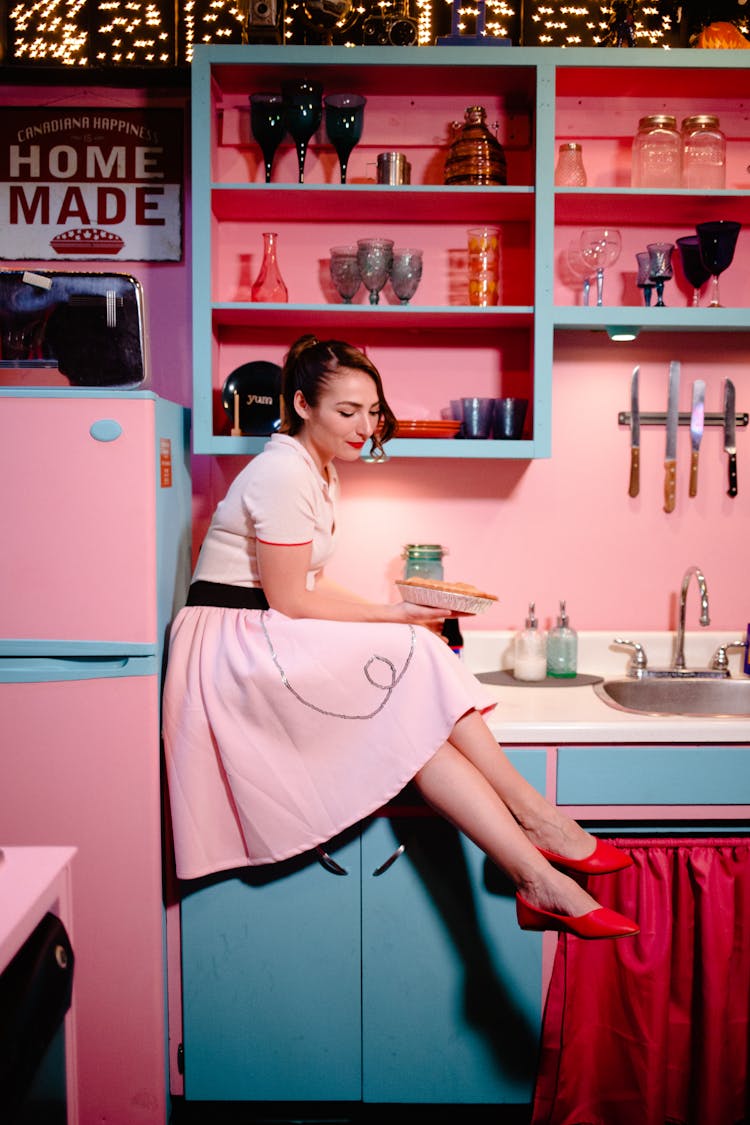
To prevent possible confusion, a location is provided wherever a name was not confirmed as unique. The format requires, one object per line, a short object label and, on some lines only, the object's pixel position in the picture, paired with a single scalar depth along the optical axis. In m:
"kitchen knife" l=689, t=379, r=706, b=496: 2.63
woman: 1.92
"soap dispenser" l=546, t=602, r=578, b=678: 2.59
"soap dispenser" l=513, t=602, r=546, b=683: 2.54
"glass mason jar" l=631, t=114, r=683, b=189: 2.44
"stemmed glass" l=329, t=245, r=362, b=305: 2.40
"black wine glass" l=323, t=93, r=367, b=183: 2.35
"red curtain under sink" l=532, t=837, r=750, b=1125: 2.03
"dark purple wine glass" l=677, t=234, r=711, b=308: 2.48
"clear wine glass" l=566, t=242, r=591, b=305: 2.51
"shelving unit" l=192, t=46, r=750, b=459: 2.34
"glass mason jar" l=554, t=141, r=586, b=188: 2.46
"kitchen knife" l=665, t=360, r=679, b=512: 2.63
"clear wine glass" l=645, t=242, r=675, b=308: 2.45
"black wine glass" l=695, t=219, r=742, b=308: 2.38
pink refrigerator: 1.96
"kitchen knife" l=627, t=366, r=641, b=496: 2.67
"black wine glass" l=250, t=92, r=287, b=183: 2.35
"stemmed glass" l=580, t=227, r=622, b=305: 2.45
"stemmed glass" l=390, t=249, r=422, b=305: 2.40
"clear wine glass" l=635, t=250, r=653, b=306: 2.48
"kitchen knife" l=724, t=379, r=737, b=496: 2.63
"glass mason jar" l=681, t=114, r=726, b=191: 2.43
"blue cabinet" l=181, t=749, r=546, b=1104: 2.07
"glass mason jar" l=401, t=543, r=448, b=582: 2.58
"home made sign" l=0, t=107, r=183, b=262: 2.60
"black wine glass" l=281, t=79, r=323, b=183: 2.34
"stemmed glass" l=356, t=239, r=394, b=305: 2.38
